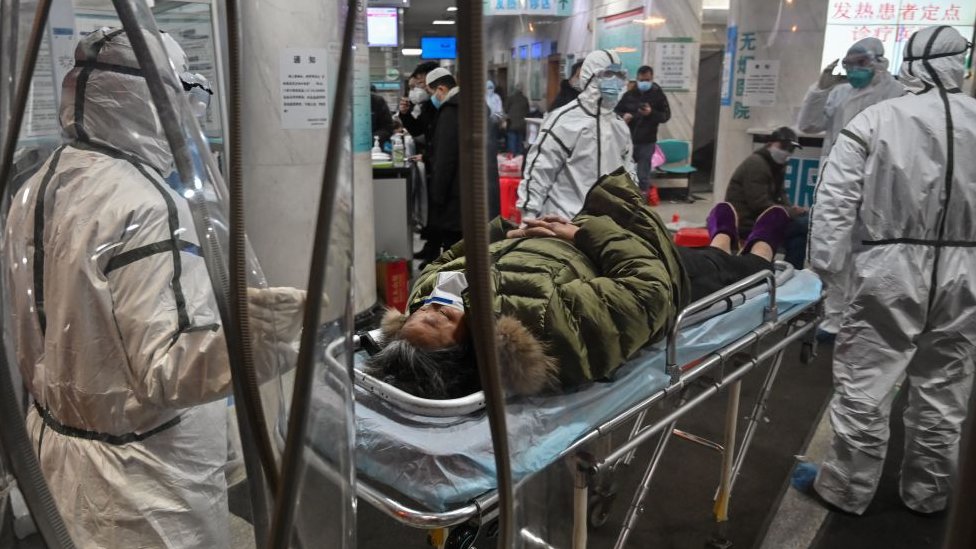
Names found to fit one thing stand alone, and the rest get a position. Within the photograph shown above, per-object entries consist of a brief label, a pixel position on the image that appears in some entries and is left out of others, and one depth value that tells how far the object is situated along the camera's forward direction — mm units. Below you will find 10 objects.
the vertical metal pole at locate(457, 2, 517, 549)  545
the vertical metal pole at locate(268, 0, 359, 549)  666
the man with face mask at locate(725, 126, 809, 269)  4215
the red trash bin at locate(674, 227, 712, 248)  3936
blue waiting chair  7988
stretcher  1401
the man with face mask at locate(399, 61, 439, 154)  5105
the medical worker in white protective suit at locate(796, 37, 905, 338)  4578
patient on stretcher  1649
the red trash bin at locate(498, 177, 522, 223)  2237
